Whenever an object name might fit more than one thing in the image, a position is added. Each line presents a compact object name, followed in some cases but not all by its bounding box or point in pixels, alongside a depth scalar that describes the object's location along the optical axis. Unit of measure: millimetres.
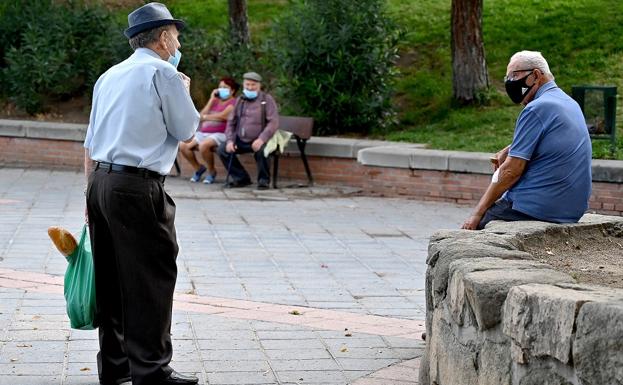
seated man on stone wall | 6527
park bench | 15219
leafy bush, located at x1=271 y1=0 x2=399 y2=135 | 16391
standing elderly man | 5551
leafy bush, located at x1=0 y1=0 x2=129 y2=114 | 18953
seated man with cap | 15047
